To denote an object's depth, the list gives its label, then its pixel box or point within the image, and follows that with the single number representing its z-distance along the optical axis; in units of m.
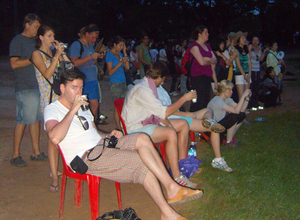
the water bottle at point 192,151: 4.38
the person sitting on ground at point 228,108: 4.58
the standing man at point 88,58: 5.14
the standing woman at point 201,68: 5.50
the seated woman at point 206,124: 4.15
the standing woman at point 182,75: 10.84
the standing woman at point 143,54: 8.20
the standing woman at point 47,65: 3.69
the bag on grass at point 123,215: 2.52
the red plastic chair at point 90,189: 2.73
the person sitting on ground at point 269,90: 8.38
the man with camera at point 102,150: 2.79
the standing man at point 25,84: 4.14
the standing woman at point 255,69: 7.90
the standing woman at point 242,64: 6.95
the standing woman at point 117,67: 5.81
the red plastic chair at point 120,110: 4.19
